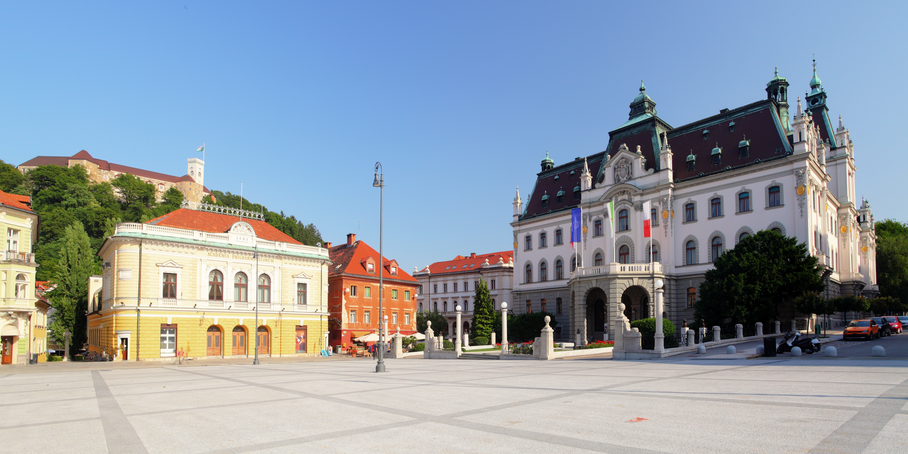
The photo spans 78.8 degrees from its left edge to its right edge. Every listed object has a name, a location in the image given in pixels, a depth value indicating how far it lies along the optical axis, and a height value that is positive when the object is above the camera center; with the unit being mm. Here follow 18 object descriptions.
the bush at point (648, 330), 32594 -3361
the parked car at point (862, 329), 33219 -3489
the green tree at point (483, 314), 61156 -4447
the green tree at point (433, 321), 79438 -6670
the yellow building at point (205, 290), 41688 -1190
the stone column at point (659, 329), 28156 -2888
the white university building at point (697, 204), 45031 +6244
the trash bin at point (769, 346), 24797 -3299
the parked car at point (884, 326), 35375 -3569
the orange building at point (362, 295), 58094 -2202
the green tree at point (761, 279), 37031 -439
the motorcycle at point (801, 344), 26062 -3388
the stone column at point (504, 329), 33812 -3489
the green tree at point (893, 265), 65625 +773
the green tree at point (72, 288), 51938 -1081
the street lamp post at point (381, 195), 26062 +3727
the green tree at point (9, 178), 94938 +17437
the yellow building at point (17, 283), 41156 -462
